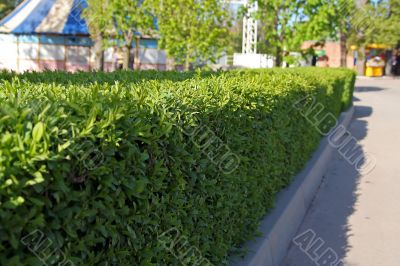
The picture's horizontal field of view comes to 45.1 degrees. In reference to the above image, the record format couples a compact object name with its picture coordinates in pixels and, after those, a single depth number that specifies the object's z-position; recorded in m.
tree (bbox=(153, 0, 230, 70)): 14.45
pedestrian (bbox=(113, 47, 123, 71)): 25.88
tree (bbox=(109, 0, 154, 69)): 16.34
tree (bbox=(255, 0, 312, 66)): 17.61
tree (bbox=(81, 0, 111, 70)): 17.27
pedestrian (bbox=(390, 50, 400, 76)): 55.44
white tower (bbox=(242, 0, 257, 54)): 19.00
